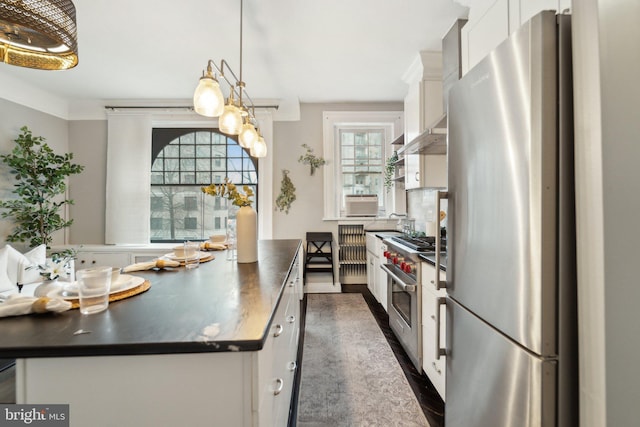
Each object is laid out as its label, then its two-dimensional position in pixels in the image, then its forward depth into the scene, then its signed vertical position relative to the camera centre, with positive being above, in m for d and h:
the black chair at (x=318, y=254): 3.65 -0.56
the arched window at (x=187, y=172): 3.94 +0.63
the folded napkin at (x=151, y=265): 1.39 -0.27
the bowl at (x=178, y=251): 1.61 -0.22
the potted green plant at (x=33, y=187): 2.98 +0.32
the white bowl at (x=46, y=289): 0.93 -0.27
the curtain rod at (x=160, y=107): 3.71 +1.52
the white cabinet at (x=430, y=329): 1.55 -0.73
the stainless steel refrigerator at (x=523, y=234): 0.75 -0.06
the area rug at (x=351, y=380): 1.51 -1.15
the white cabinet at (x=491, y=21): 1.08 +0.98
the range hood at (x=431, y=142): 2.04 +0.64
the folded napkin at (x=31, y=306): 0.77 -0.27
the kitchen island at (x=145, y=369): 0.62 -0.37
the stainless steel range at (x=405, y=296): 1.84 -0.65
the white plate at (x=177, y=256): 1.56 -0.26
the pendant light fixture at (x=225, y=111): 1.41 +0.62
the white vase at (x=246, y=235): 1.51 -0.12
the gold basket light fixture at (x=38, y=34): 0.87 +0.68
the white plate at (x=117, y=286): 0.93 -0.27
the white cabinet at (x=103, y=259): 3.61 -0.61
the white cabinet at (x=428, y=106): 2.62 +1.10
